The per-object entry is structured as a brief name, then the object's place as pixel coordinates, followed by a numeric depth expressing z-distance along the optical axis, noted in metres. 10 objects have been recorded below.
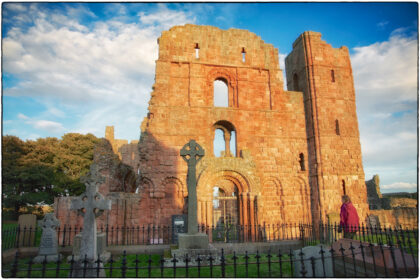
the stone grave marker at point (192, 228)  7.90
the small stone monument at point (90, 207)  6.69
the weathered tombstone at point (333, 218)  11.32
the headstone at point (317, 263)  5.60
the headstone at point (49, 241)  9.07
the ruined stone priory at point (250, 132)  14.48
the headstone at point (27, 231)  10.42
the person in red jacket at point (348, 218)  8.37
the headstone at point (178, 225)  13.74
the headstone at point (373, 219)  15.62
